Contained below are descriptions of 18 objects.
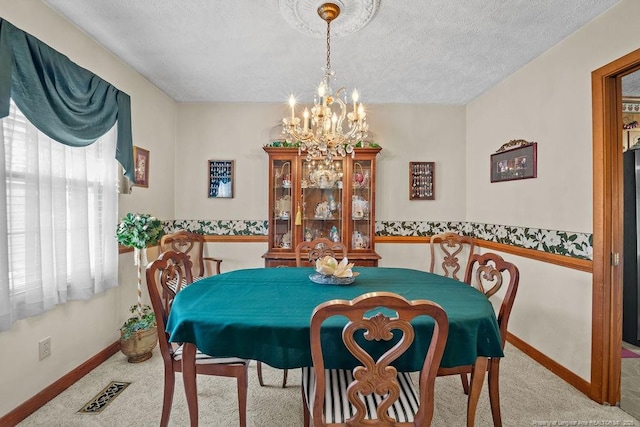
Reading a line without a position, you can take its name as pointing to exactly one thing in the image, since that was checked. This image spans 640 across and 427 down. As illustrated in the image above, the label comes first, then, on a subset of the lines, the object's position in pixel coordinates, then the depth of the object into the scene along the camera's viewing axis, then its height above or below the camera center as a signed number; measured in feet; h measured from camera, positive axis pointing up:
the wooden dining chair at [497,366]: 5.24 -2.79
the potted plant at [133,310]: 8.13 -2.85
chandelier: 6.28 +1.85
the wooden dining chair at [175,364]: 5.20 -2.71
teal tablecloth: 4.32 -1.72
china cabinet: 11.32 +0.30
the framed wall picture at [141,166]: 9.70 +1.52
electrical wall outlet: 6.45 -2.97
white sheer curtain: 5.75 -0.20
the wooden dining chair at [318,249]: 9.07 -1.19
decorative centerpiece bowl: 6.40 -1.36
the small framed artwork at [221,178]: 12.31 +1.36
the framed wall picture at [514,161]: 8.87 +1.53
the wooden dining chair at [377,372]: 3.36 -1.99
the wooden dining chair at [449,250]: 9.49 -1.62
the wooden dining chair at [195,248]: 10.54 -1.44
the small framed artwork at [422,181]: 12.30 +1.17
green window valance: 5.43 +2.59
